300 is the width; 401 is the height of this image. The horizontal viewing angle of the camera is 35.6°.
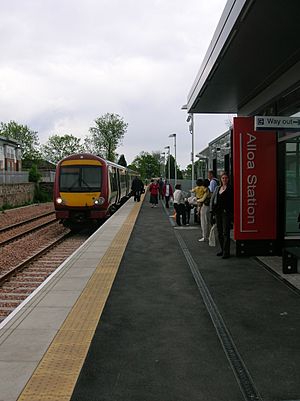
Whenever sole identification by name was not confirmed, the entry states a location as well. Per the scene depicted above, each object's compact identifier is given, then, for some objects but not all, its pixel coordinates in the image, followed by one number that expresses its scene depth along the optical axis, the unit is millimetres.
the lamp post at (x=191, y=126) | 23844
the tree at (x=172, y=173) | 83625
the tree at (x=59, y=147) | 99750
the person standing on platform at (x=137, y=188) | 30719
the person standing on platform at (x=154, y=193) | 25888
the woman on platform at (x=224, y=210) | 8852
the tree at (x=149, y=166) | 108625
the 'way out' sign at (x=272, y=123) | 7875
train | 17062
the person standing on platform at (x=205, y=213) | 11586
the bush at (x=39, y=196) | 43447
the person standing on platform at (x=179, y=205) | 15239
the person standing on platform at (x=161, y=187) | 32550
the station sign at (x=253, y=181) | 8656
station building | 7703
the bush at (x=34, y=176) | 44594
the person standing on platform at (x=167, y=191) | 25102
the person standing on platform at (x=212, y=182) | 12250
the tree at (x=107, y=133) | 82062
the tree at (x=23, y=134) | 94925
